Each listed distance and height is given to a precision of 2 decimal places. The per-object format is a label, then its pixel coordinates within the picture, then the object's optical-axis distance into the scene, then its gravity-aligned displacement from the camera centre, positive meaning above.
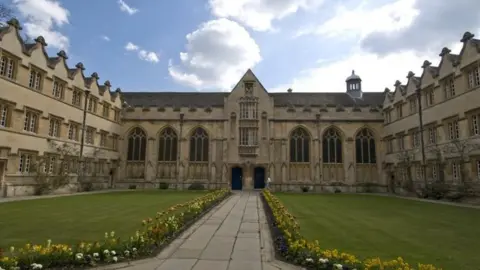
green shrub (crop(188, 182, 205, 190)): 38.97 -1.93
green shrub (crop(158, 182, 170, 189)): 39.77 -1.90
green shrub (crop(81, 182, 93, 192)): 33.46 -1.87
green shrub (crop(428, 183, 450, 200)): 26.84 -1.44
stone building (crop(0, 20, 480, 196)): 37.00 +4.10
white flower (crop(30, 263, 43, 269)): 6.10 -1.92
